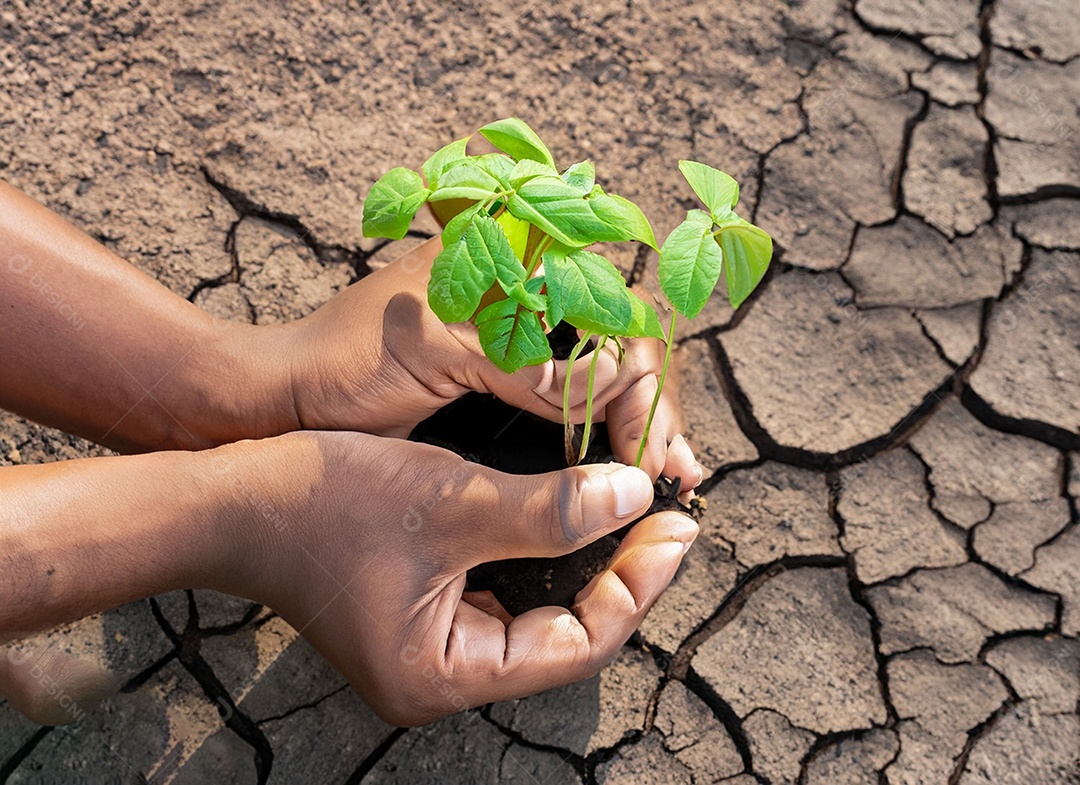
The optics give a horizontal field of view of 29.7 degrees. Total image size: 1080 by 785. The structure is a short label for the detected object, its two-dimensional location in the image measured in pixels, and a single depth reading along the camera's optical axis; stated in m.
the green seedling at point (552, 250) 0.57
